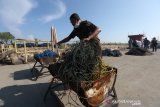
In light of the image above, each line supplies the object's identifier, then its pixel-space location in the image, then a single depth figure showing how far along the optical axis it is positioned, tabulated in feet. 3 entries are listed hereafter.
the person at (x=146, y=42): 36.58
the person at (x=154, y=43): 33.75
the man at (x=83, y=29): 6.13
